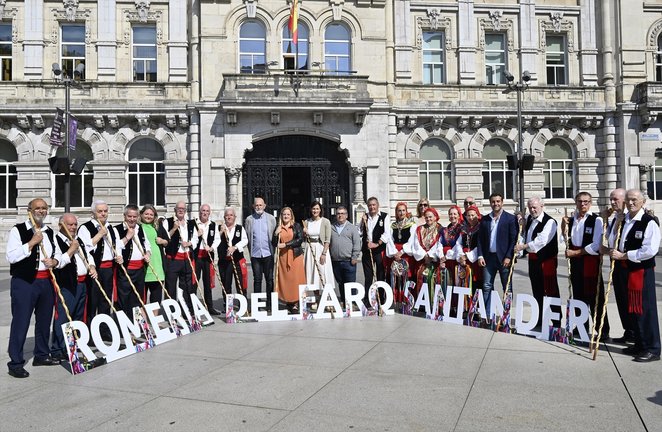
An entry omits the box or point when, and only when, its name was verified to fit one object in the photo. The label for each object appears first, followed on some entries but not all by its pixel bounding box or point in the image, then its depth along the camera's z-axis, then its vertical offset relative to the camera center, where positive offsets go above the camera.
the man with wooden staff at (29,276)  5.70 -0.53
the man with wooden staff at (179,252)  8.88 -0.42
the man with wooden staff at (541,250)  7.39 -0.40
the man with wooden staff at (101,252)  6.95 -0.32
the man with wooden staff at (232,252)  9.48 -0.46
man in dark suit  8.03 -0.29
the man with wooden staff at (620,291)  6.46 -0.90
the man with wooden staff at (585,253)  6.84 -0.42
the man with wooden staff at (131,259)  7.55 -0.44
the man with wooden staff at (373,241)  9.59 -0.29
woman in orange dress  9.34 -0.62
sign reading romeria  6.20 -1.39
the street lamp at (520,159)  17.64 +2.31
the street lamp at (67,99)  15.98 +4.36
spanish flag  18.73 +7.85
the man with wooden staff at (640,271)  6.05 -0.62
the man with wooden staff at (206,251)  9.27 -0.42
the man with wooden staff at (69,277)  6.28 -0.61
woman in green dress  8.12 -0.49
